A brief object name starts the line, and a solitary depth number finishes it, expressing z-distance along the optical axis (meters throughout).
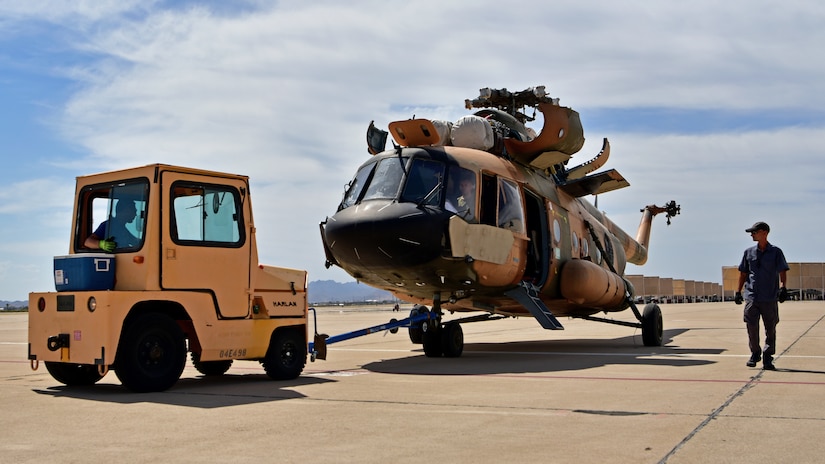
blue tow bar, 11.17
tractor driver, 9.44
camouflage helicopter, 11.77
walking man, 10.75
